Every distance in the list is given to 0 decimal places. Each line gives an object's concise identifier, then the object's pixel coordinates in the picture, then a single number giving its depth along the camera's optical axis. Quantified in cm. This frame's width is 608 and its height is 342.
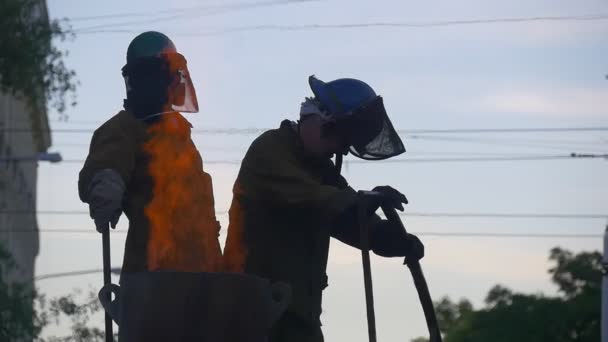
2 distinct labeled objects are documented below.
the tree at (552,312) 4212
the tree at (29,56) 2716
